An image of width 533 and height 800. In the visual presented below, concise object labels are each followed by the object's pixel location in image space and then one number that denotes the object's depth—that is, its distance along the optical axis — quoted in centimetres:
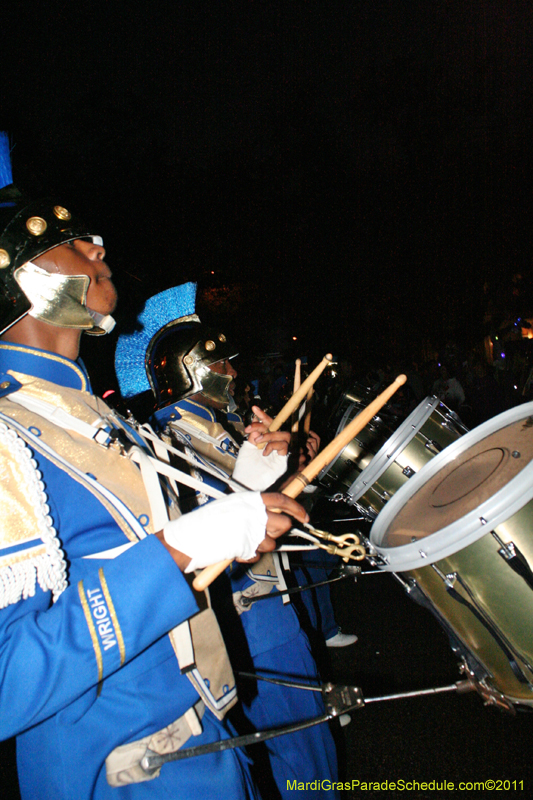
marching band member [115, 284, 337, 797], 215
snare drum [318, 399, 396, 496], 296
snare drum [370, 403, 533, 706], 149
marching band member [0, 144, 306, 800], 113
